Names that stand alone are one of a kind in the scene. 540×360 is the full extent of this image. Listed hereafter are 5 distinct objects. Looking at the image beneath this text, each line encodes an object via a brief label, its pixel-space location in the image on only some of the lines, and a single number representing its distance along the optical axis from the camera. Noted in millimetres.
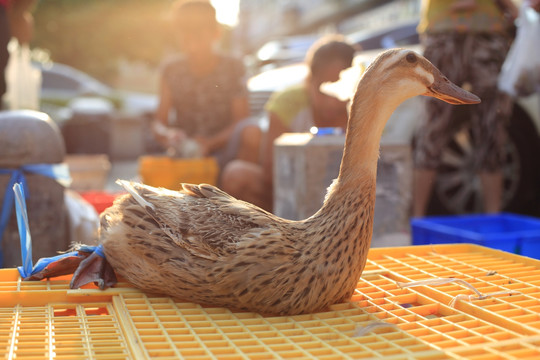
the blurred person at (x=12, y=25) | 4211
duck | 1820
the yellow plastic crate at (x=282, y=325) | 1550
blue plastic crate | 3135
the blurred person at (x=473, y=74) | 4574
